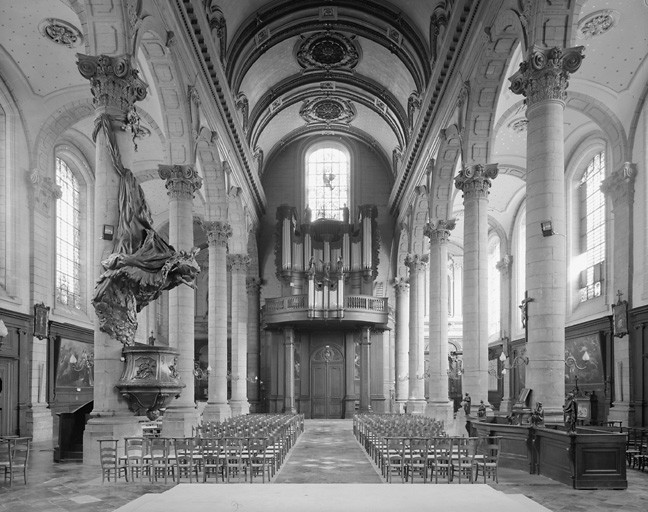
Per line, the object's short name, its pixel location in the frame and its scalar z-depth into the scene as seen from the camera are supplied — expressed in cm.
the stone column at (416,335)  3353
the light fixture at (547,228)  1373
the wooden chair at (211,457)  1233
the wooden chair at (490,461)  1212
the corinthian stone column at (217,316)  2672
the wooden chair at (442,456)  1220
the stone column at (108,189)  1330
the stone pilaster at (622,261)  2242
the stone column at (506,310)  3728
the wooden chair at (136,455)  1236
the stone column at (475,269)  2078
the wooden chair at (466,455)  1206
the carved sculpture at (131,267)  1317
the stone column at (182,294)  2042
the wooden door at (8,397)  2073
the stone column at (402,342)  3909
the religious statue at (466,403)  2028
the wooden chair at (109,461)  1199
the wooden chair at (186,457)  1229
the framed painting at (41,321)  2251
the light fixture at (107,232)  1354
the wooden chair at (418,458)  1227
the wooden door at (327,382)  3938
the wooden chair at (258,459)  1247
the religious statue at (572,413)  1212
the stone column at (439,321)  2588
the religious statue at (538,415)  1356
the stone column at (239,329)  3203
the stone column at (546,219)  1366
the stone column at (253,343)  4012
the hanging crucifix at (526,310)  1404
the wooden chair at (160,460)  1221
